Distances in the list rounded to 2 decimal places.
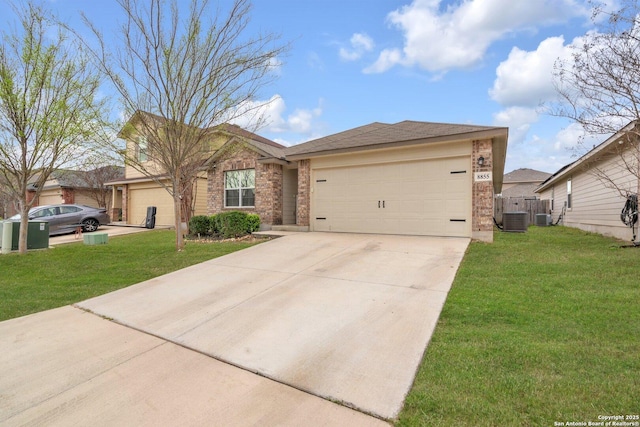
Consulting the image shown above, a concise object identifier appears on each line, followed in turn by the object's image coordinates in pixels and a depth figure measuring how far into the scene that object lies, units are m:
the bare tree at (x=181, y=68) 7.39
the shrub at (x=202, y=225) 11.27
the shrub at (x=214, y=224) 11.02
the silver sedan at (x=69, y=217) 13.95
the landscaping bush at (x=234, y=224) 10.56
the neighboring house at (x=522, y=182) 31.51
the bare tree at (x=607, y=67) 6.59
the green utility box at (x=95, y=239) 10.39
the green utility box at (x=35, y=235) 9.27
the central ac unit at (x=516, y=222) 12.24
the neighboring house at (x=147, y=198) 16.36
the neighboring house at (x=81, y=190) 22.19
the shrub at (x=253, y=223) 10.83
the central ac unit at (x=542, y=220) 17.69
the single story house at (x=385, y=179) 8.37
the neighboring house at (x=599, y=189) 9.28
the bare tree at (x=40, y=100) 7.60
